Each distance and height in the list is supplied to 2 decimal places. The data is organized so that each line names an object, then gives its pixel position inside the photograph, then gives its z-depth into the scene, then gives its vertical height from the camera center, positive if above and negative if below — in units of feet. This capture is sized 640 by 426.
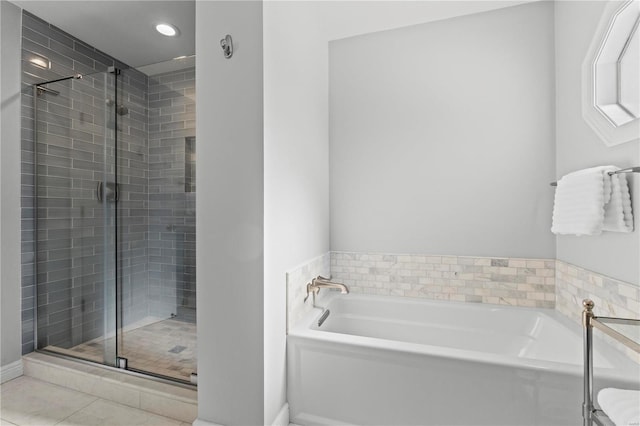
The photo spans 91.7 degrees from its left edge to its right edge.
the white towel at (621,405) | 2.94 -2.00
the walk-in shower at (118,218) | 6.59 -0.23
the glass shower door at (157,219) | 6.49 -0.26
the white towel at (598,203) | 4.57 +0.08
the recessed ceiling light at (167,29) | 7.88 +4.61
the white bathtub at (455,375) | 4.32 -2.65
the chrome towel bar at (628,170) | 4.13 +0.52
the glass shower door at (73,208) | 7.25 -0.01
